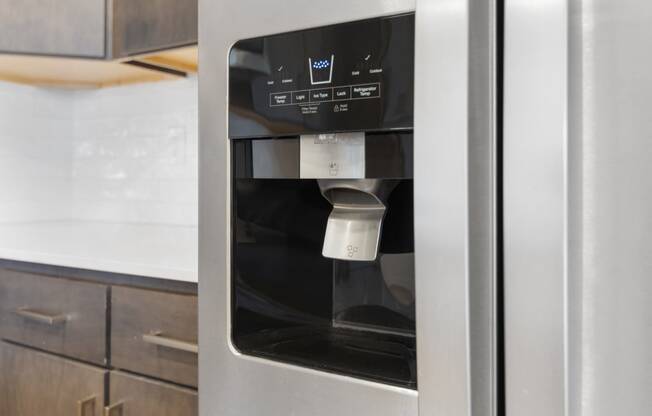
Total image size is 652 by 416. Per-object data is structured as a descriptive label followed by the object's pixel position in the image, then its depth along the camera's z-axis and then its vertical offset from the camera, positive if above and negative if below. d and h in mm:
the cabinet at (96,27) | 1241 +455
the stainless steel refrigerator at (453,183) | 455 +27
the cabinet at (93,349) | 949 -260
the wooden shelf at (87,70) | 1421 +415
